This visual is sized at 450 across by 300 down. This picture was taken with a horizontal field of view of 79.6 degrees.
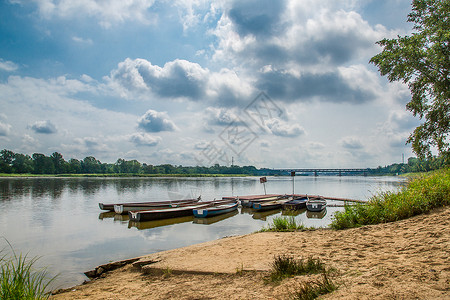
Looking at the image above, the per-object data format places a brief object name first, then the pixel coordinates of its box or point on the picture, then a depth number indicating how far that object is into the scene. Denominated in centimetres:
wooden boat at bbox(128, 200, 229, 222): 2019
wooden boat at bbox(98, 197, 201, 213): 2494
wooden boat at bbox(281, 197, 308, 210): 2570
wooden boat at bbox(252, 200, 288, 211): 2536
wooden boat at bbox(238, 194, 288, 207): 2892
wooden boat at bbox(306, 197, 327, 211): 2488
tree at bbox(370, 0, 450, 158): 2052
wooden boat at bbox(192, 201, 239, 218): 2198
